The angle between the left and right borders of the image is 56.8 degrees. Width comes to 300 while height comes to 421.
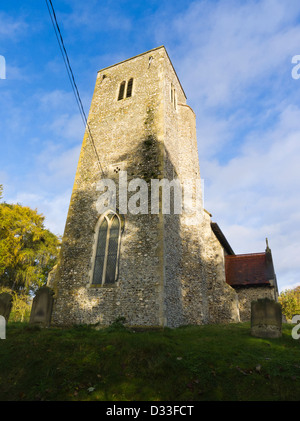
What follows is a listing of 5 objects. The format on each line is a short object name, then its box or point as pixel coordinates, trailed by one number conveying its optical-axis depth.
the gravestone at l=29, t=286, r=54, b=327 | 11.23
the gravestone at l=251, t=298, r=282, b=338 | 9.05
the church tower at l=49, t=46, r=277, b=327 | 11.79
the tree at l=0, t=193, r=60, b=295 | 28.03
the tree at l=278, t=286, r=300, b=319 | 33.18
